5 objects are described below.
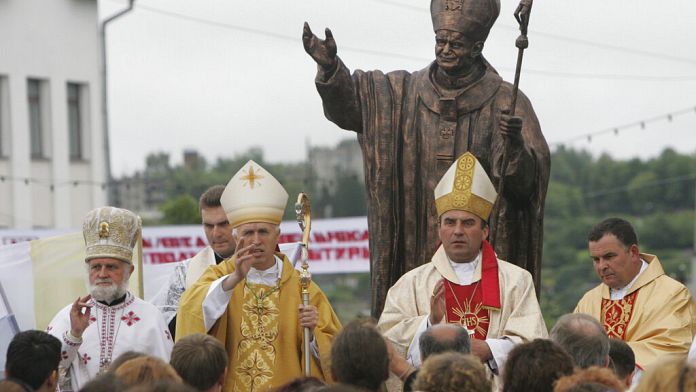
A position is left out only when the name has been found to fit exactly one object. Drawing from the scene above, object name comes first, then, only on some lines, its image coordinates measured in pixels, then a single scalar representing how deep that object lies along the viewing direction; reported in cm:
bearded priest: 1786
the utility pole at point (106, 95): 5847
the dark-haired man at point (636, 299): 1936
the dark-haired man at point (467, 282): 1775
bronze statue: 1878
